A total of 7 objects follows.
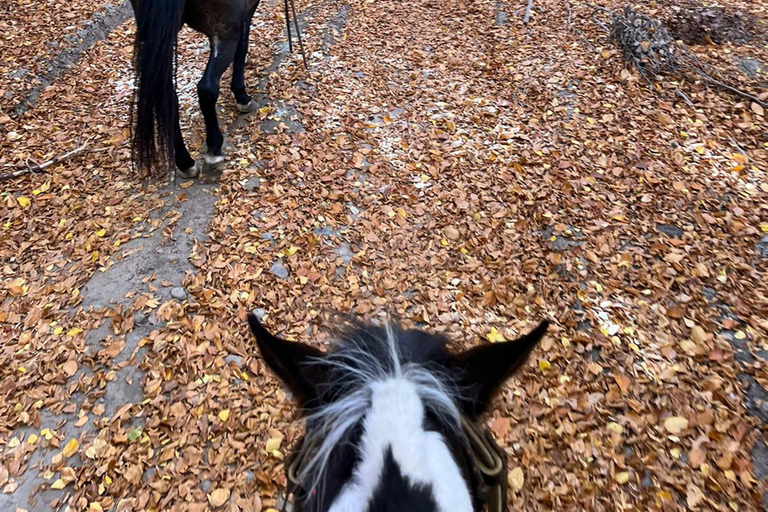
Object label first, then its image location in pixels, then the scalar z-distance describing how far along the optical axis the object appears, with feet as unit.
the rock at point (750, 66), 17.46
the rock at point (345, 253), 12.34
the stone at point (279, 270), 11.77
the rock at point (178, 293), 11.00
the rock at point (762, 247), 11.42
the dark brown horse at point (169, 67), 10.86
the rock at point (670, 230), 12.30
